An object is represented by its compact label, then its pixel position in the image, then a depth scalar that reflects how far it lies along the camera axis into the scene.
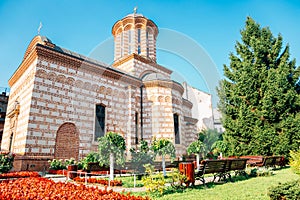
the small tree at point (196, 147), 13.57
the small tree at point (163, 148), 11.07
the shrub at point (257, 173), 8.52
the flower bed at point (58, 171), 10.13
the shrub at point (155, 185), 5.50
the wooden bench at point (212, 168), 6.59
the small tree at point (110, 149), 9.16
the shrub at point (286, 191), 3.95
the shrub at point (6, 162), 10.12
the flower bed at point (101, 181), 7.11
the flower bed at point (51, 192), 3.98
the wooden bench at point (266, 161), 10.23
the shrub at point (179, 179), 6.02
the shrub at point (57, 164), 11.29
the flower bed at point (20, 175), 8.43
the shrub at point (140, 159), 10.72
